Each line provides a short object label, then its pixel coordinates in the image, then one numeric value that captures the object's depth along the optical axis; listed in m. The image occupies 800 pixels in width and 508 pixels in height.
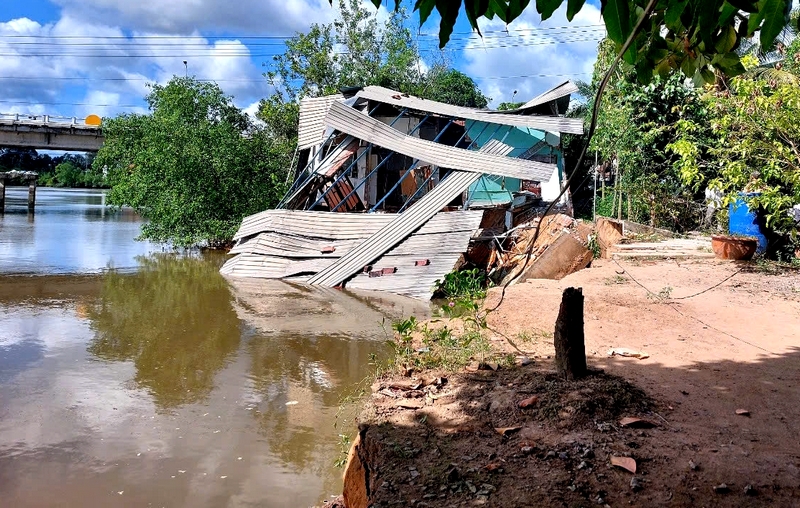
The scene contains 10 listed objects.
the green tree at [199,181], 19.31
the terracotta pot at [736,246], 11.49
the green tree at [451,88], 28.98
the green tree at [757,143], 9.27
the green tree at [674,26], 2.46
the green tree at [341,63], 25.56
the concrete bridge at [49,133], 35.12
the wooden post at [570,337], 4.80
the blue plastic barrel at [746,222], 11.95
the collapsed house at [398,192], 13.97
